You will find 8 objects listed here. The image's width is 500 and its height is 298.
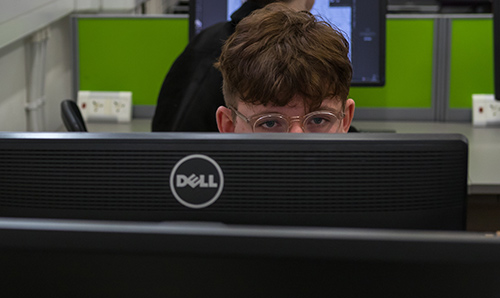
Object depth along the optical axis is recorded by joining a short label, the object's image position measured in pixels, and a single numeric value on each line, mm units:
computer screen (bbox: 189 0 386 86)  2111
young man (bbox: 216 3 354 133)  855
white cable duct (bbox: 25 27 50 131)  2402
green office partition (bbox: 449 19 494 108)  2385
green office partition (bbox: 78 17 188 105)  2496
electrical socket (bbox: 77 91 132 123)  2449
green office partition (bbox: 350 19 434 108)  2404
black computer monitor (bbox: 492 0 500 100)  1902
